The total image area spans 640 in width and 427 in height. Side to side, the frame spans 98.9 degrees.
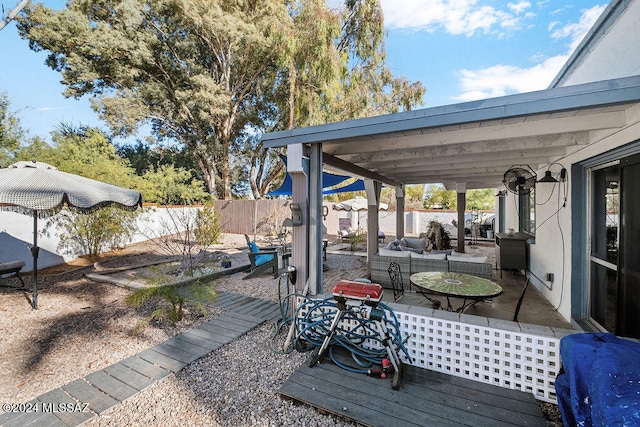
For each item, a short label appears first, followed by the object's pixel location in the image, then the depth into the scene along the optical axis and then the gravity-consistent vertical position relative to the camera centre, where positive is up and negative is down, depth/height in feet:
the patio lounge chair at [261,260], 19.35 -3.50
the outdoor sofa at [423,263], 14.66 -2.83
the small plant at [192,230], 27.44 -2.19
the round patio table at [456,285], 9.71 -2.81
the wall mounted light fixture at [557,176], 12.50 +1.80
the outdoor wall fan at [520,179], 14.78 +1.93
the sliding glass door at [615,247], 7.97 -1.08
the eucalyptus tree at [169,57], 38.83 +24.18
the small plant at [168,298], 11.23 -3.61
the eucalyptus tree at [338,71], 34.40 +20.06
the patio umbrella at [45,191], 11.48 +0.98
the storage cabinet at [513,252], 18.98 -2.66
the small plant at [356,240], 31.94 -3.25
